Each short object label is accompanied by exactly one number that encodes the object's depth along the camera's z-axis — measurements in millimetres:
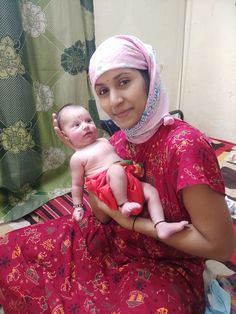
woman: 856
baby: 972
